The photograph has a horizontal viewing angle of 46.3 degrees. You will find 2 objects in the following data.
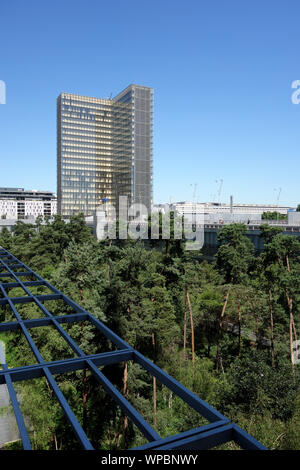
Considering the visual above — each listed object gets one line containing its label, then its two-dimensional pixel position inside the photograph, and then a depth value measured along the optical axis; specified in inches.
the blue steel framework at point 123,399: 192.1
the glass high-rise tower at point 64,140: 7741.1
